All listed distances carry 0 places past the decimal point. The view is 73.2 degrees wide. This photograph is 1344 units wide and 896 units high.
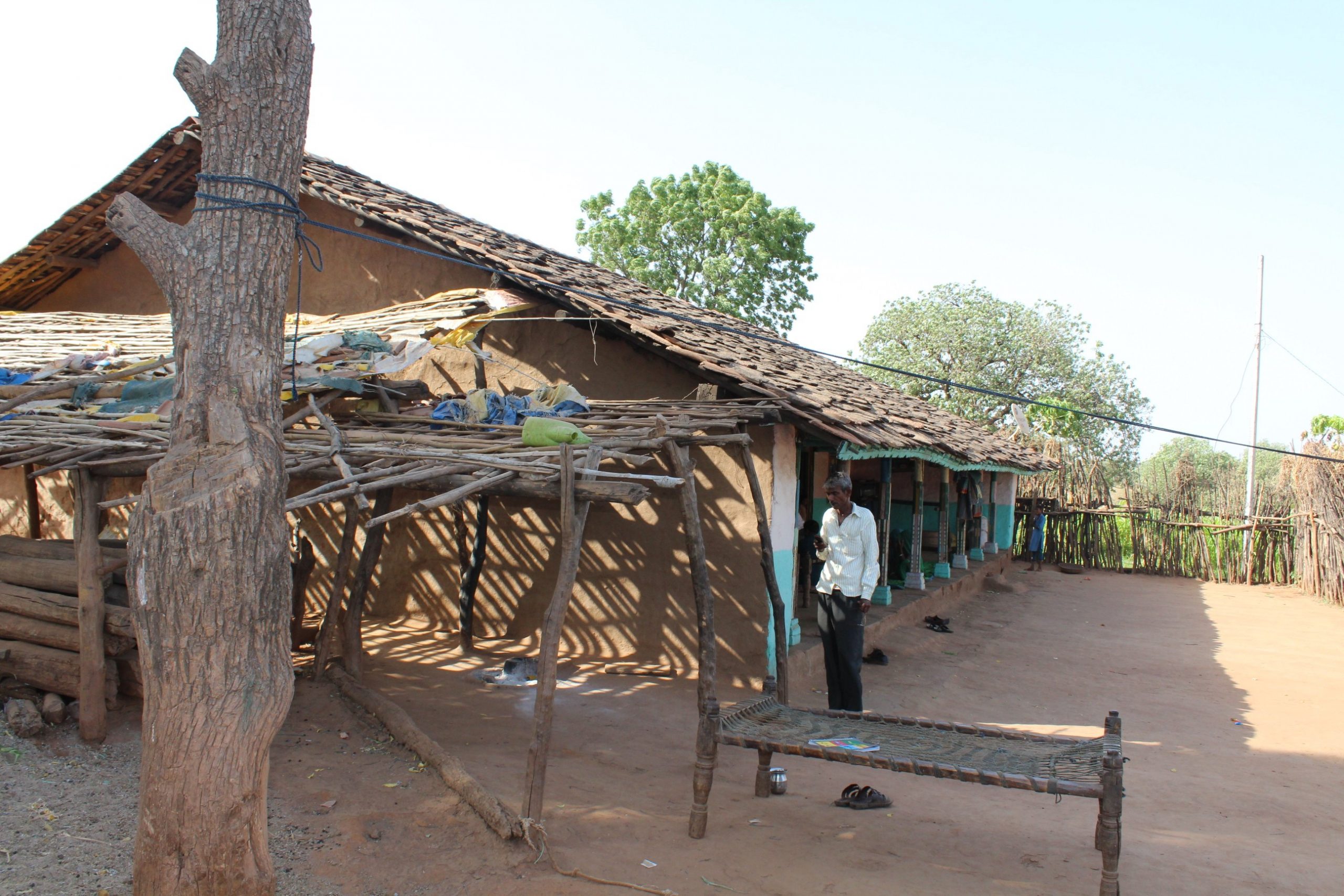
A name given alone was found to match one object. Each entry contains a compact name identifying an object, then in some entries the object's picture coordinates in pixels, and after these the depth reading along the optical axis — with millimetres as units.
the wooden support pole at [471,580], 8812
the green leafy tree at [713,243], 27516
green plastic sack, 5375
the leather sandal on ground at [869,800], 5367
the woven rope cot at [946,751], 4023
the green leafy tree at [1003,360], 31234
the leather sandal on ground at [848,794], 5406
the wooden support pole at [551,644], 4633
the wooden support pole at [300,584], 7457
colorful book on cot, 4602
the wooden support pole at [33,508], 8727
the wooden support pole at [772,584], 6789
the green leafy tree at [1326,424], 16922
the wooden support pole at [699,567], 5695
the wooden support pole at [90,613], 5695
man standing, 6344
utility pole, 17875
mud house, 7918
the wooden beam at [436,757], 4637
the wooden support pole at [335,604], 6992
